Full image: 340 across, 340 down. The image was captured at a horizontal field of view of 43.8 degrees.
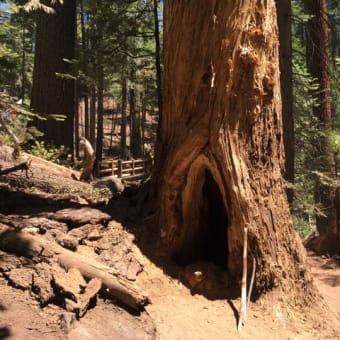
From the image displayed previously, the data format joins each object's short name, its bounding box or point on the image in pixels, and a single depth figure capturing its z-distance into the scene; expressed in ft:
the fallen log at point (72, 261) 13.75
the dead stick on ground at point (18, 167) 20.08
